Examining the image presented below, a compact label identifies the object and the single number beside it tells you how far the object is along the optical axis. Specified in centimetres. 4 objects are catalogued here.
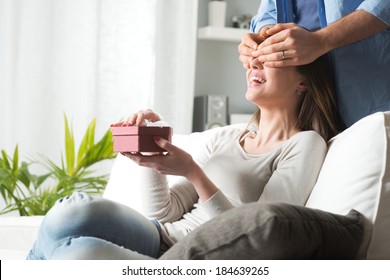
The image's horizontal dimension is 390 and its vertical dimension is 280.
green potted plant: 664
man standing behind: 432
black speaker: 776
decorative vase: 781
